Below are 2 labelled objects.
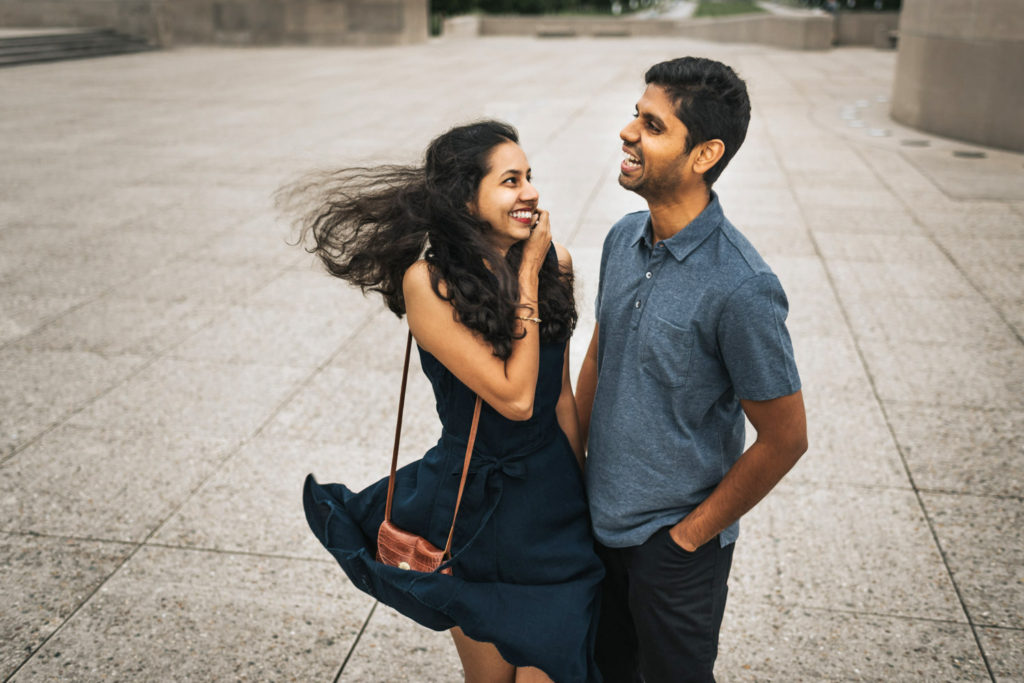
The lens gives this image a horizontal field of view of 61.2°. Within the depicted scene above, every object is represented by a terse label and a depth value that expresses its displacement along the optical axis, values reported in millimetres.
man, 2002
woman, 2145
